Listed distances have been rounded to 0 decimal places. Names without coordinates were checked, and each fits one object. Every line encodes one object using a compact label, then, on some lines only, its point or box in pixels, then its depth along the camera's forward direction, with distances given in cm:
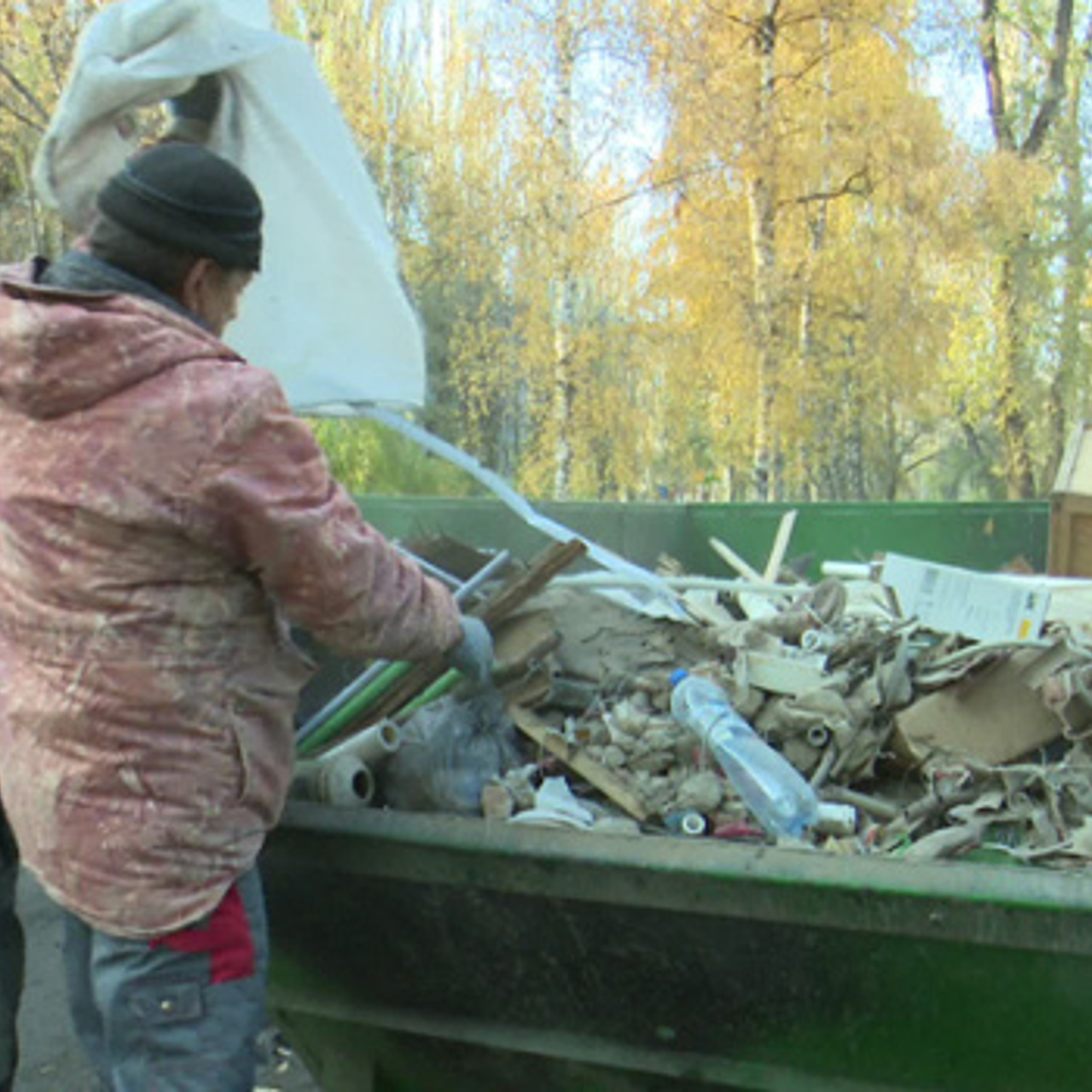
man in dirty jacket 144
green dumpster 142
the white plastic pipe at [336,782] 186
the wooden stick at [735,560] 446
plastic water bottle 197
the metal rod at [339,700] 221
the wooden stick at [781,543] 471
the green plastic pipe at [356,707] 219
